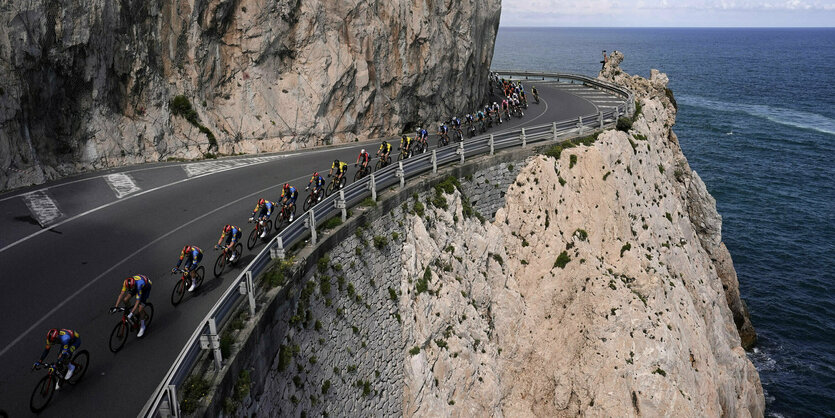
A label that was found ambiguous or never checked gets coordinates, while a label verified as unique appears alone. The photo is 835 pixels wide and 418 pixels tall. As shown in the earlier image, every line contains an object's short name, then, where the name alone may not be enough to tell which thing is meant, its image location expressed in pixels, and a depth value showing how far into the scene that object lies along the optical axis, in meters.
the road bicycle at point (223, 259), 14.28
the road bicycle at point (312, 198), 18.81
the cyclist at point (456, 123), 29.47
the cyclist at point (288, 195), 17.14
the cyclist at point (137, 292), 11.17
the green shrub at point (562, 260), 23.88
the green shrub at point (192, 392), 9.15
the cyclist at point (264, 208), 15.92
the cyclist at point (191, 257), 12.86
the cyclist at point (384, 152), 22.86
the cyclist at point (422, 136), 26.23
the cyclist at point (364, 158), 21.15
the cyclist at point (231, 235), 14.27
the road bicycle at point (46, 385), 9.48
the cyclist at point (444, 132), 28.97
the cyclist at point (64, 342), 9.72
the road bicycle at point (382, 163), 23.39
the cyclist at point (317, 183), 18.73
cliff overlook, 16.06
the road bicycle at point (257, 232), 16.12
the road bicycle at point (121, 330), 11.07
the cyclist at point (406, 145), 24.45
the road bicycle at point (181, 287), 12.80
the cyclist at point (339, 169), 19.85
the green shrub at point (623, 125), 29.62
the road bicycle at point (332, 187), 20.28
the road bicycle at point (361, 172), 21.53
